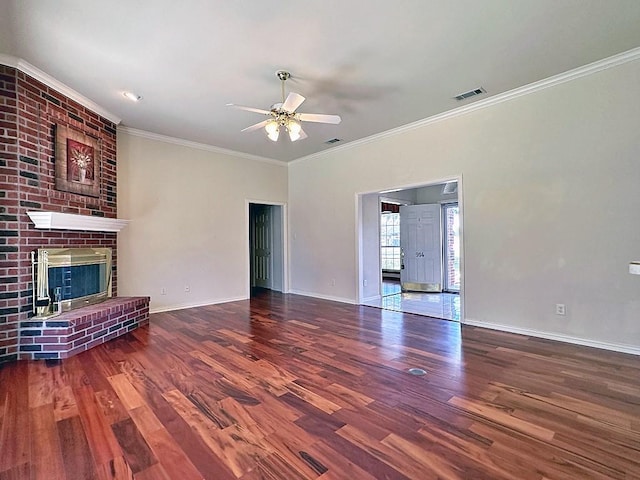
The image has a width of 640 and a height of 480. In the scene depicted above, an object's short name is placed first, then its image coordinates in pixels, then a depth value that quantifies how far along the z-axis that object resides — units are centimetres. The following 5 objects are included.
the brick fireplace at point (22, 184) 327
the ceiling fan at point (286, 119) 325
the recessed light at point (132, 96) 392
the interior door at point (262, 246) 798
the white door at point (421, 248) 747
